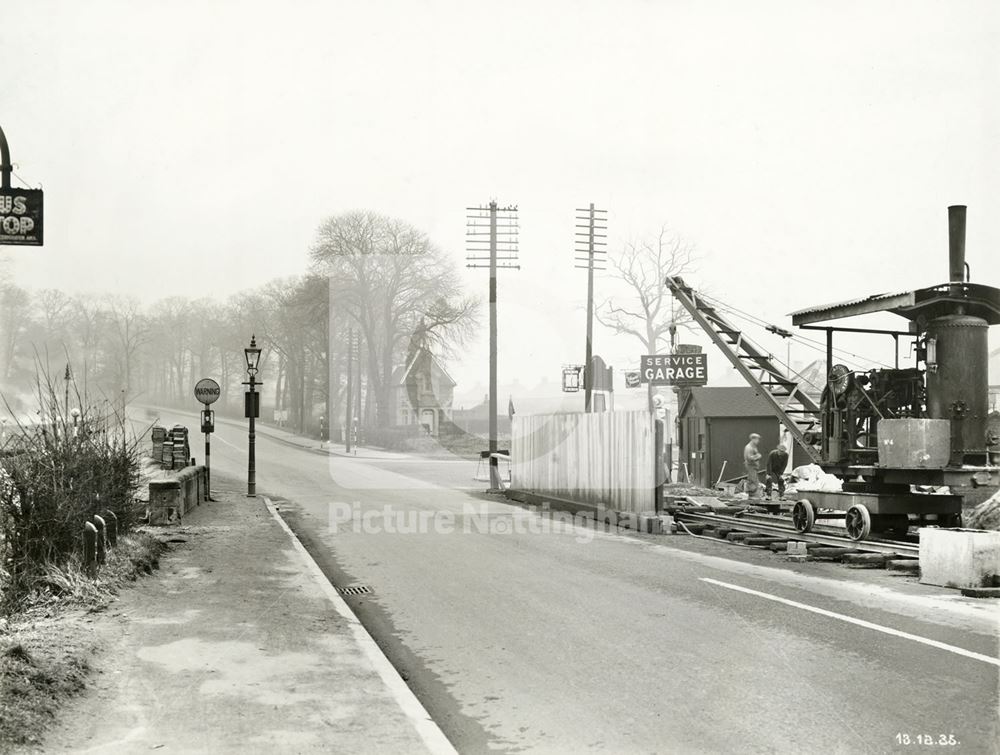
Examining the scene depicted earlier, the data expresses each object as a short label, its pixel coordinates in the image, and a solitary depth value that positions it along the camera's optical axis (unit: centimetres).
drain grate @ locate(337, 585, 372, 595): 1043
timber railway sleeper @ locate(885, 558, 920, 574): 1140
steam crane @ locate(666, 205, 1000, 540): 1260
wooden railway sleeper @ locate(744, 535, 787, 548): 1412
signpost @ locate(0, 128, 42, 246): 945
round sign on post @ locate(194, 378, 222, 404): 2438
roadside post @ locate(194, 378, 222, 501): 2436
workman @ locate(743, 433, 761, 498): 2356
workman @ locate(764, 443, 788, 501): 2412
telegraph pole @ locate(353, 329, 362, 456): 6019
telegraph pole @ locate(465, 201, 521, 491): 3175
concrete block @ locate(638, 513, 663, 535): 1628
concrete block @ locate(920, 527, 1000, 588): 990
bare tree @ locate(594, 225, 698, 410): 5091
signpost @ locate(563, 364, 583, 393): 3444
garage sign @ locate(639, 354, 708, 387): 2736
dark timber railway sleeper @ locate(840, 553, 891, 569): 1184
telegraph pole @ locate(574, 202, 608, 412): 3256
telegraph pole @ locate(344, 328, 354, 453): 4969
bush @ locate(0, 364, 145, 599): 877
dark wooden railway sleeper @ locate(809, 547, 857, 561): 1244
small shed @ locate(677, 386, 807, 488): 3219
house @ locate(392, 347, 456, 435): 6981
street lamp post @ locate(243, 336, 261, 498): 2353
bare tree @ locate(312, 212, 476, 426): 5275
